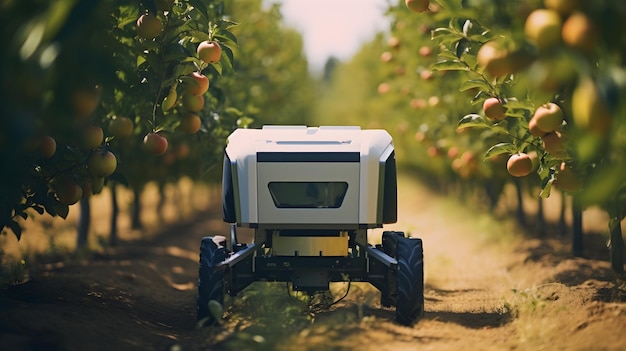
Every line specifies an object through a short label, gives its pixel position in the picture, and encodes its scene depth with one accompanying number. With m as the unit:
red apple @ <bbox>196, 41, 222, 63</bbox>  7.12
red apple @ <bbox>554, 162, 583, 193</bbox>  6.95
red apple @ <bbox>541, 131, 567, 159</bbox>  6.43
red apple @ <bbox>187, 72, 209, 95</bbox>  7.23
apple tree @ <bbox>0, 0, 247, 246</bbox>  4.23
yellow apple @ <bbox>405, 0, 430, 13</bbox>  6.76
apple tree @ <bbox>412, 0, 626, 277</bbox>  4.36
